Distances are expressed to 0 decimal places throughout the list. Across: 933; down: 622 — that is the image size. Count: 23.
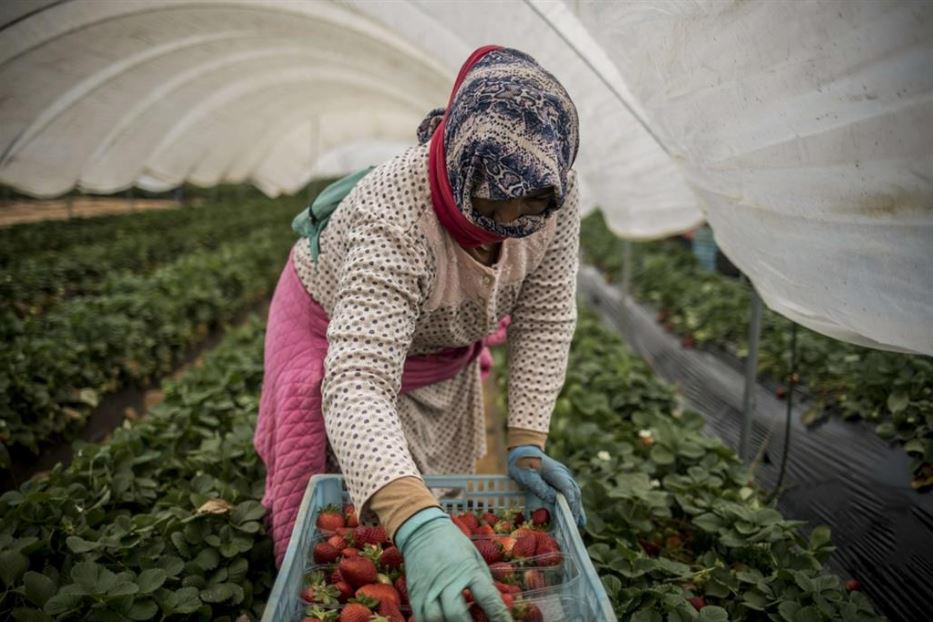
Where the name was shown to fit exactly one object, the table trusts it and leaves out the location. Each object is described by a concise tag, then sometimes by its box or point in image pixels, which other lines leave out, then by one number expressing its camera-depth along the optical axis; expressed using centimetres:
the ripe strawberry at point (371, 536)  149
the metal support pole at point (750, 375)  310
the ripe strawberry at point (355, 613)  126
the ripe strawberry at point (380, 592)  132
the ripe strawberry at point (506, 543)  148
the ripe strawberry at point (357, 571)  139
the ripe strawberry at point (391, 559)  144
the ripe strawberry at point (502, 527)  159
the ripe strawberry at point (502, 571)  140
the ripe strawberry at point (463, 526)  151
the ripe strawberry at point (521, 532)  152
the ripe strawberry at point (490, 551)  146
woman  128
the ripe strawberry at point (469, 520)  155
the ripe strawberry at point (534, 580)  140
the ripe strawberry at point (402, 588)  139
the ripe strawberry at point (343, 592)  138
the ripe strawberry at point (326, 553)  148
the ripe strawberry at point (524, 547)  147
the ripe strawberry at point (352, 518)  160
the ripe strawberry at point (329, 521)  157
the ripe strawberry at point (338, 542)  149
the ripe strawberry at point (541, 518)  165
